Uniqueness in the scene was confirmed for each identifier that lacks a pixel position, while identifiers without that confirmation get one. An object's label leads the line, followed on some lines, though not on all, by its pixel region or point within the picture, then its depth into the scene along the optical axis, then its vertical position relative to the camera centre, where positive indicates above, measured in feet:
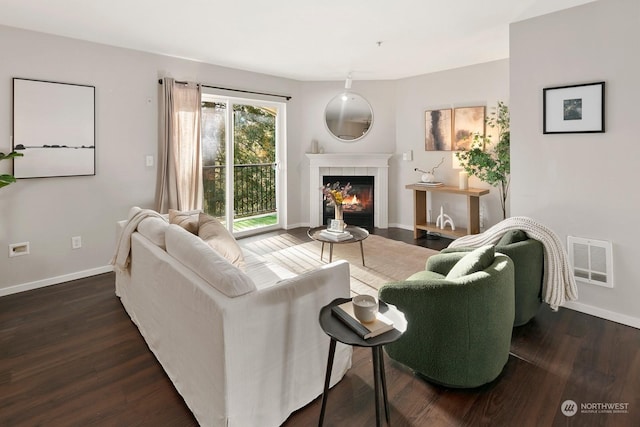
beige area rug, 12.11 -1.82
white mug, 4.94 -1.38
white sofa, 5.02 -1.95
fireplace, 19.33 +2.21
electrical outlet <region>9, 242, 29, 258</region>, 11.18 -1.15
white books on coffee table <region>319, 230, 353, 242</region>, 12.46 -0.84
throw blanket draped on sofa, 8.95 -0.81
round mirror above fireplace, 19.69 +5.31
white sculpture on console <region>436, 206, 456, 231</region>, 16.61 -0.47
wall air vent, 9.34 -1.35
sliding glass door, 16.42 +2.52
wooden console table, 15.47 +0.06
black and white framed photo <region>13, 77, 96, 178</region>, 10.98 +2.73
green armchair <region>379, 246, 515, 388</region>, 6.16 -1.95
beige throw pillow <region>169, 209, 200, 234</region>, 9.48 -0.21
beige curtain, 14.05 +2.55
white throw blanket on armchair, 8.66 -1.41
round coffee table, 12.34 -0.85
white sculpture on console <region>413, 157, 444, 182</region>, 17.65 +1.81
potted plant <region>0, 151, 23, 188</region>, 9.85 +1.01
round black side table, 4.66 -1.67
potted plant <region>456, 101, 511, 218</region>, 14.32 +2.31
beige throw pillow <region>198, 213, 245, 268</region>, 8.25 -0.66
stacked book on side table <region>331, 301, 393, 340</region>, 4.76 -1.56
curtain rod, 15.44 +5.78
